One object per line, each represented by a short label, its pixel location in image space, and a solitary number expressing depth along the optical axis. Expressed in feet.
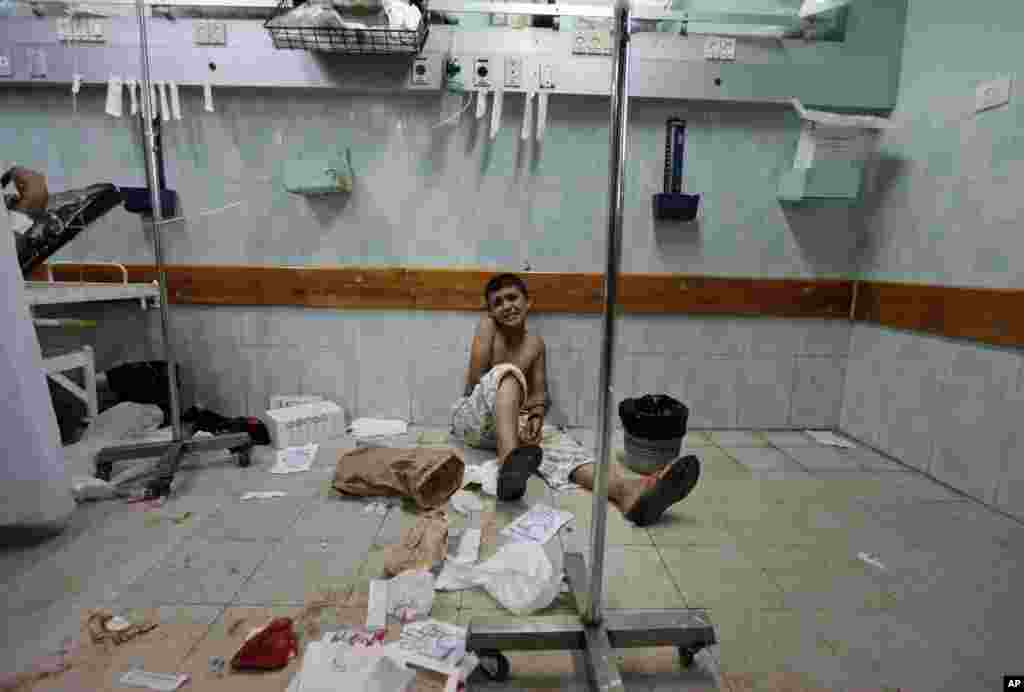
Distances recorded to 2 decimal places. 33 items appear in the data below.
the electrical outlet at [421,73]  7.31
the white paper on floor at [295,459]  6.69
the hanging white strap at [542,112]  7.54
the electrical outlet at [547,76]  7.44
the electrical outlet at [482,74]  7.37
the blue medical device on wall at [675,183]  7.57
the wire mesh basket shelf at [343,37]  6.58
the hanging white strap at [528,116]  7.56
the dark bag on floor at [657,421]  6.65
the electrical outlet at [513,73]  7.40
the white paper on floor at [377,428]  8.02
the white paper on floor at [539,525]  5.05
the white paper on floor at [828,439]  8.04
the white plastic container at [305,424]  7.38
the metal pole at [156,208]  5.55
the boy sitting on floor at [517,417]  5.38
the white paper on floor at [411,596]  3.91
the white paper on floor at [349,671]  3.19
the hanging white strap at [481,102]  7.47
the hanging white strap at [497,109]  7.46
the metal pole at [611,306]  2.93
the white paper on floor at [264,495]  5.88
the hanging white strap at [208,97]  7.35
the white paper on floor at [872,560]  4.79
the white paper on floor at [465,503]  5.60
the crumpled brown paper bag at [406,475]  5.70
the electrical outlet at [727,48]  7.58
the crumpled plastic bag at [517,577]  4.00
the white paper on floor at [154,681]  3.25
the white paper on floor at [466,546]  4.65
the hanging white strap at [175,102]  7.30
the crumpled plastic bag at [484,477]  6.02
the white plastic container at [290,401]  8.21
